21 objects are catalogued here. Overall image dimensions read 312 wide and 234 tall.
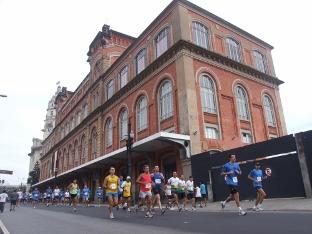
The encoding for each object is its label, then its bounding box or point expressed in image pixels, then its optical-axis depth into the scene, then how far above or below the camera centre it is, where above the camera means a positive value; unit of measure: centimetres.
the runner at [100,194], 3005 +183
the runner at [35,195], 3318 +225
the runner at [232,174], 1052 +110
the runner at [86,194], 2839 +180
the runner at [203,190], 1783 +109
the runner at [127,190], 1644 +115
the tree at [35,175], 7781 +983
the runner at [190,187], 1722 +121
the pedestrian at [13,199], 2292 +131
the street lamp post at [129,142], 2047 +436
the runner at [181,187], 1630 +116
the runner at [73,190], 1970 +151
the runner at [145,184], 1261 +106
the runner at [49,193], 3562 +250
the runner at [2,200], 1998 +111
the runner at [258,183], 1105 +84
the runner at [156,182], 1338 +122
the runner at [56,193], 3040 +210
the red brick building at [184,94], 2306 +965
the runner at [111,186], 1220 +101
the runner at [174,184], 1588 +129
